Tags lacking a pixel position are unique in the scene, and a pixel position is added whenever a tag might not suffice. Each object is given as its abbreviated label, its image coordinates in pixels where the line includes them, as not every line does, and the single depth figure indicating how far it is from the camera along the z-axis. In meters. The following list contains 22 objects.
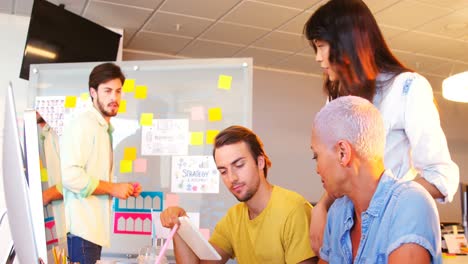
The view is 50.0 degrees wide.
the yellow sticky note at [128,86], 3.07
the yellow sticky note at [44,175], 0.81
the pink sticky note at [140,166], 2.98
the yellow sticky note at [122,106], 3.03
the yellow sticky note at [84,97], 3.09
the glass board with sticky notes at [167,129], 2.91
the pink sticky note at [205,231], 2.89
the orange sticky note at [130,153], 2.99
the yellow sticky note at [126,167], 2.98
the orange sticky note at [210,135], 2.96
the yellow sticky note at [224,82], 2.99
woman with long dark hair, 1.30
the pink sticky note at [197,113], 3.00
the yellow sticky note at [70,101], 3.11
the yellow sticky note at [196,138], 2.96
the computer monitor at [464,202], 3.72
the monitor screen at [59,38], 3.29
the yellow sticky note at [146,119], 3.03
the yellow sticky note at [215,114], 2.98
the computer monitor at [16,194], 0.70
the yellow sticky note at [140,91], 3.07
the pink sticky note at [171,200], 2.92
